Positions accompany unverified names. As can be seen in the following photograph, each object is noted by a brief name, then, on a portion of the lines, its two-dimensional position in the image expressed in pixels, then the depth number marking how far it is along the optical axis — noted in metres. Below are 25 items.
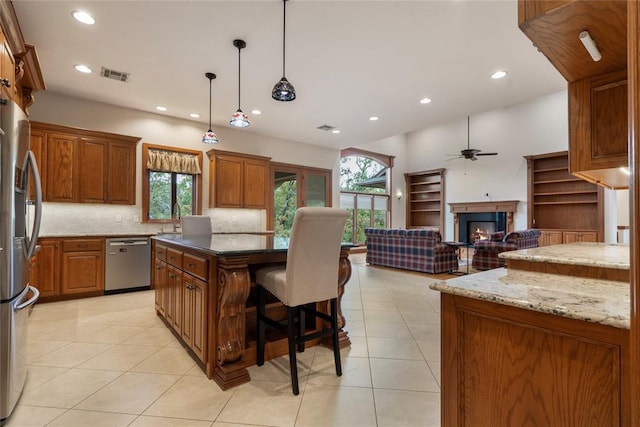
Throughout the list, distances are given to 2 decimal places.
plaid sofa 5.79
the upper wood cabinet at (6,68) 2.09
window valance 5.17
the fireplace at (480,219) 8.11
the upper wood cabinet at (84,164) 4.16
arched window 9.58
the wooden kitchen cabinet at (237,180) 5.64
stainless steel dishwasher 4.37
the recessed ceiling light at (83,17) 2.69
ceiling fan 7.36
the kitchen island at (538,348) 0.85
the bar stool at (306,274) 1.94
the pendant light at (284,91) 2.56
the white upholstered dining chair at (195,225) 3.66
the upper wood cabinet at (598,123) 1.27
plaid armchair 5.49
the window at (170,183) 5.14
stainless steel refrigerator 1.65
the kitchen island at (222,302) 2.03
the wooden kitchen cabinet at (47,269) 3.87
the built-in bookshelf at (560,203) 6.99
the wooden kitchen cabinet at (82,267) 4.07
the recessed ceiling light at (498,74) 3.71
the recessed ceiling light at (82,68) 3.61
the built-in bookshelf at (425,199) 9.95
